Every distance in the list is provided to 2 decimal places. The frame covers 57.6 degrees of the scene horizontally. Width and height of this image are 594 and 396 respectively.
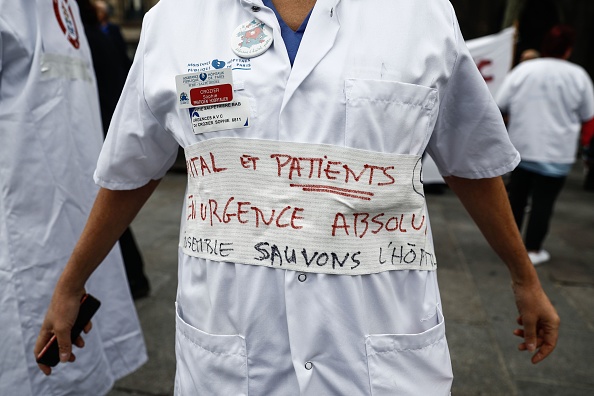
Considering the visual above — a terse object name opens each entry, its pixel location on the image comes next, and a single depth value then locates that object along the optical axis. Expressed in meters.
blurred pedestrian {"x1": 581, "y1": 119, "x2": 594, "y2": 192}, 4.85
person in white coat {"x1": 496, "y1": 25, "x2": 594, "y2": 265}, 4.62
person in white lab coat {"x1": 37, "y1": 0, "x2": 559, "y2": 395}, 1.08
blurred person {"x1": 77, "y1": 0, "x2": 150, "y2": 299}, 3.38
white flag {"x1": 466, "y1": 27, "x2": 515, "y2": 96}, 6.00
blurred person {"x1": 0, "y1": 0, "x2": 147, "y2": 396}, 1.75
